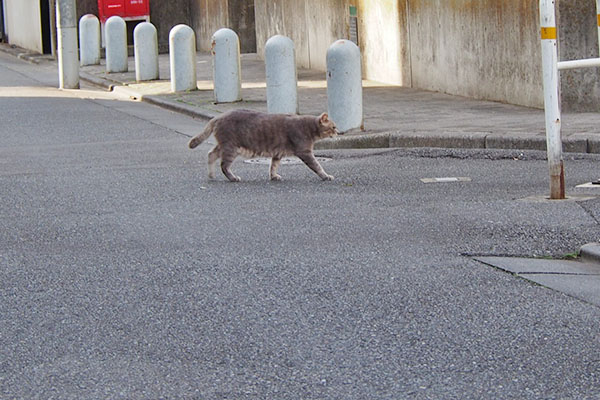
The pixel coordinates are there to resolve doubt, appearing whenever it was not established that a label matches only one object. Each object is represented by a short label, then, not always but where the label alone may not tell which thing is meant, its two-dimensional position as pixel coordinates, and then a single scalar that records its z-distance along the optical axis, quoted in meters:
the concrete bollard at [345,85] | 12.09
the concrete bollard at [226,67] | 15.47
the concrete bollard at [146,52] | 19.97
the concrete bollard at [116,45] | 22.58
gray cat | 9.53
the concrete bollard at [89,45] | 25.17
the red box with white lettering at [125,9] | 28.64
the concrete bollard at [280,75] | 13.35
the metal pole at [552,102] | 7.98
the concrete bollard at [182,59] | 17.48
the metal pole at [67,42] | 20.11
